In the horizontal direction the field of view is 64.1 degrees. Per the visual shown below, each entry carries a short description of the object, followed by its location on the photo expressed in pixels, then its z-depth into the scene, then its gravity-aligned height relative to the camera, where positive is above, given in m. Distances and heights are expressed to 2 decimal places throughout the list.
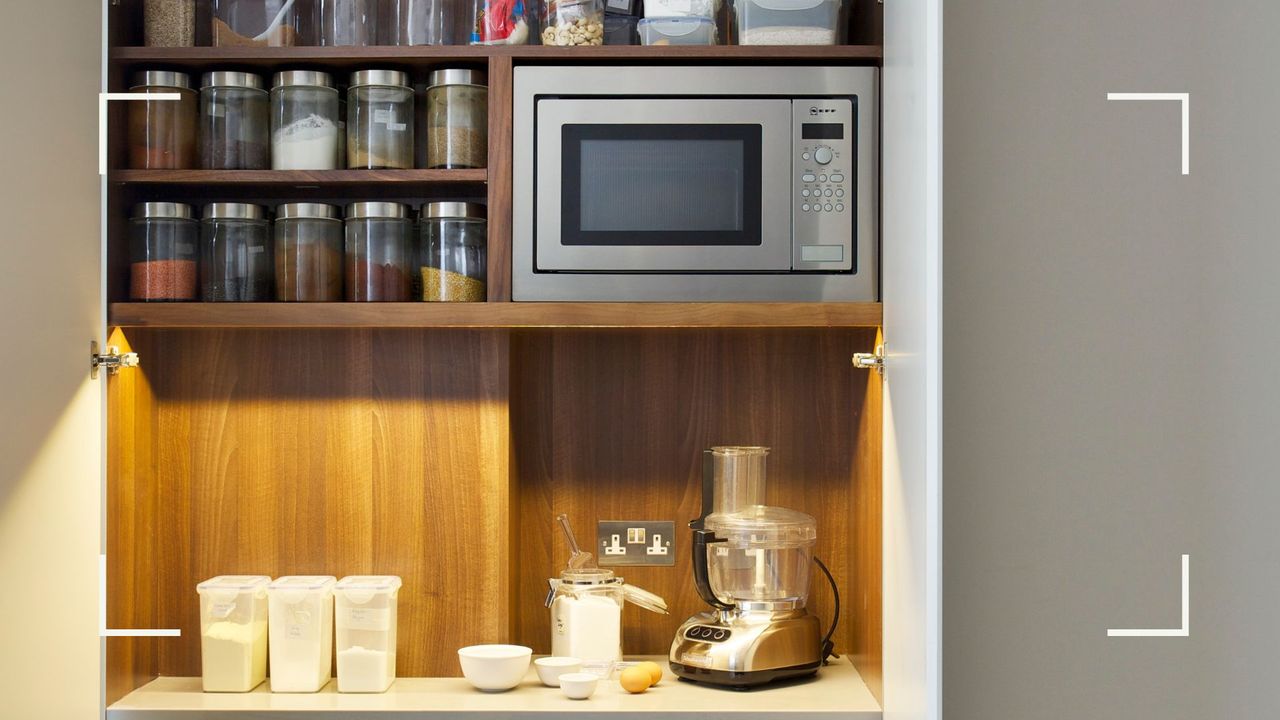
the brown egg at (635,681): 1.63 -0.52
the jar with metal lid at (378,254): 1.67 +0.17
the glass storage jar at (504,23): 1.68 +0.55
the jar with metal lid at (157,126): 1.66 +0.37
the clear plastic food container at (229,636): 1.66 -0.46
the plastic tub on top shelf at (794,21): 1.65 +0.54
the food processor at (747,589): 1.66 -0.40
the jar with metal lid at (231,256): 1.67 +0.16
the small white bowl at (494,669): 1.63 -0.50
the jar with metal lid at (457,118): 1.67 +0.39
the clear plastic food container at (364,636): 1.67 -0.46
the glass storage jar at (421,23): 1.71 +0.56
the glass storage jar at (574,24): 1.67 +0.54
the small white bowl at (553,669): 1.69 -0.52
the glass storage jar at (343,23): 1.71 +0.56
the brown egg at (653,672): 1.66 -0.52
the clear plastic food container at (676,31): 1.67 +0.53
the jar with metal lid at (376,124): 1.69 +0.38
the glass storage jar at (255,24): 1.68 +0.55
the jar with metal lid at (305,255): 1.67 +0.16
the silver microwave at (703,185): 1.64 +0.28
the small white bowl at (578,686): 1.60 -0.52
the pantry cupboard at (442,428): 1.46 -0.13
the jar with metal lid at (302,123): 1.67 +0.38
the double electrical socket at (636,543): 1.93 -0.35
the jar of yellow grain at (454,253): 1.66 +0.17
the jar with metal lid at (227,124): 1.68 +0.38
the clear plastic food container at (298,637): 1.67 -0.46
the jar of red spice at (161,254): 1.65 +0.17
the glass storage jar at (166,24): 1.68 +0.55
